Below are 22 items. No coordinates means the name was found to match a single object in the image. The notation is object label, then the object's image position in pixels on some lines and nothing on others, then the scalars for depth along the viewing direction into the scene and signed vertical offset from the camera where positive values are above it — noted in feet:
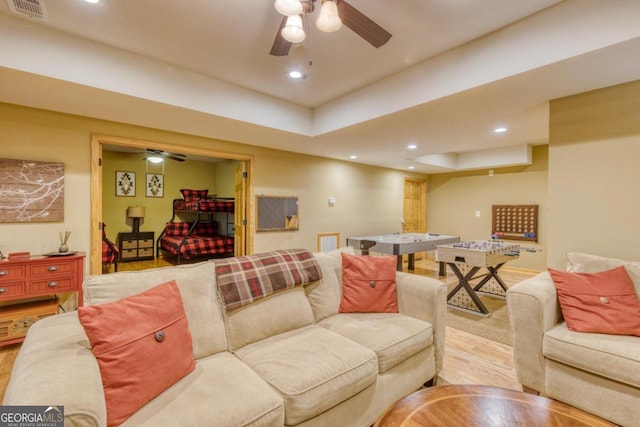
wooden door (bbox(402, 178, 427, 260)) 24.63 +0.53
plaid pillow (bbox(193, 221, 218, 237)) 23.41 -1.59
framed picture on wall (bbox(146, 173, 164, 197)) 22.45 +1.88
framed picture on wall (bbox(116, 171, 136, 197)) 20.99 +1.82
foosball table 11.09 -1.87
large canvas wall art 9.21 +0.55
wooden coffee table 3.60 -2.59
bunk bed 18.99 -1.61
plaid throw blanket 5.70 -1.39
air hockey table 13.98 -1.64
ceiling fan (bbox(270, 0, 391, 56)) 4.95 +3.44
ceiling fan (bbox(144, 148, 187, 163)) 18.04 +3.45
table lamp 20.97 -0.38
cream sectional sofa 3.42 -2.49
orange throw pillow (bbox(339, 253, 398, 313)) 7.18 -1.87
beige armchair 5.19 -2.79
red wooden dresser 8.46 -2.38
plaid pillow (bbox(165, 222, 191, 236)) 22.38 -1.53
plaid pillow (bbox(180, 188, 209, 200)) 21.81 +1.17
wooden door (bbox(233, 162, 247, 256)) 15.23 -0.01
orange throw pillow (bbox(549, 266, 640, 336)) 6.03 -1.90
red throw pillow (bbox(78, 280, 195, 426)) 3.60 -1.89
